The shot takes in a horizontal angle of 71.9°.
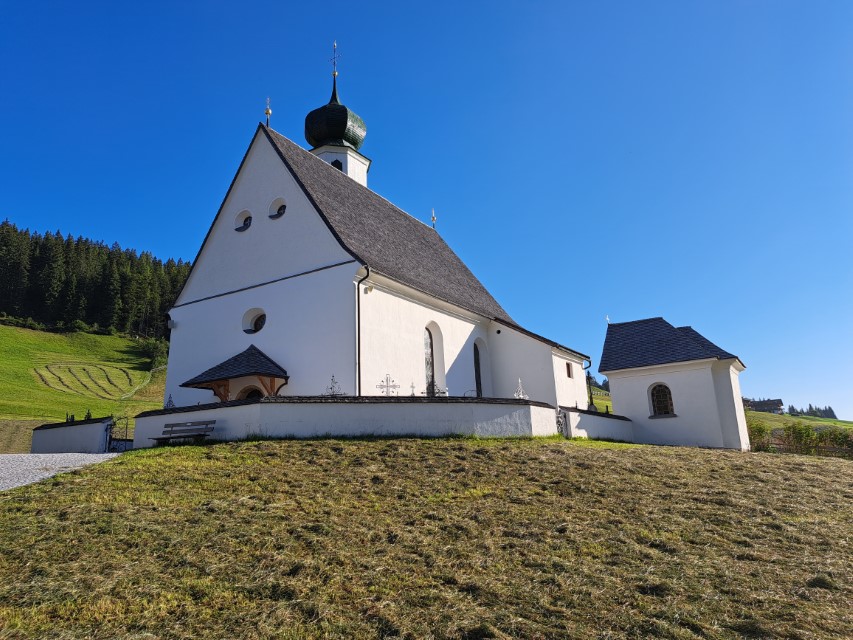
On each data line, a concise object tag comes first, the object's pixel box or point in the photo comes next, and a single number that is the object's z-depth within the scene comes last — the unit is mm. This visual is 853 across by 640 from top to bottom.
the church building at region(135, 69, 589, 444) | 15969
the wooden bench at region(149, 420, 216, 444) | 12430
